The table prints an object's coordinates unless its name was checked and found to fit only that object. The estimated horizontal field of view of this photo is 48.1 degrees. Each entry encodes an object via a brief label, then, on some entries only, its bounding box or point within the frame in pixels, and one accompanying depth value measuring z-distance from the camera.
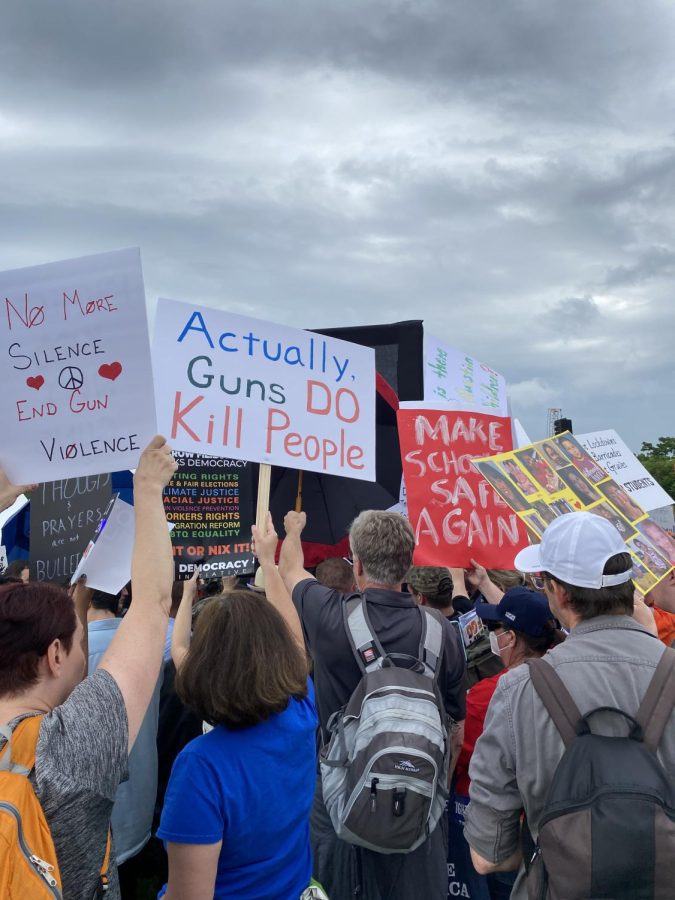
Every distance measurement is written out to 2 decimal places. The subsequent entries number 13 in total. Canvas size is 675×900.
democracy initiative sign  4.83
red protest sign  4.43
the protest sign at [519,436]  5.34
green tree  42.64
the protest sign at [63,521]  4.32
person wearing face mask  3.07
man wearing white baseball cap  2.08
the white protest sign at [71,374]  2.87
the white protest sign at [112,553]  3.23
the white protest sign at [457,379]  6.00
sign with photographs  3.84
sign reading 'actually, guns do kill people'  4.18
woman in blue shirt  2.10
